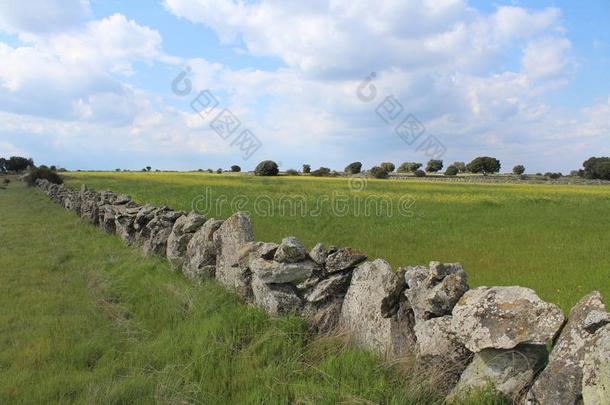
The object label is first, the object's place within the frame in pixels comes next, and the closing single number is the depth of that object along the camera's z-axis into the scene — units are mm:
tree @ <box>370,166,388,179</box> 87169
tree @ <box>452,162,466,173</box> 138312
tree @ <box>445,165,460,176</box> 124362
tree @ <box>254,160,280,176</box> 86781
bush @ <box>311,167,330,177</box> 101250
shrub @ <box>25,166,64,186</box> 55469
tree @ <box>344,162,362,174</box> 115231
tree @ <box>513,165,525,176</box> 149625
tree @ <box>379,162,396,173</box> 128875
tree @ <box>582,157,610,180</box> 110375
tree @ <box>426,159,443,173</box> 138500
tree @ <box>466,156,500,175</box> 139625
